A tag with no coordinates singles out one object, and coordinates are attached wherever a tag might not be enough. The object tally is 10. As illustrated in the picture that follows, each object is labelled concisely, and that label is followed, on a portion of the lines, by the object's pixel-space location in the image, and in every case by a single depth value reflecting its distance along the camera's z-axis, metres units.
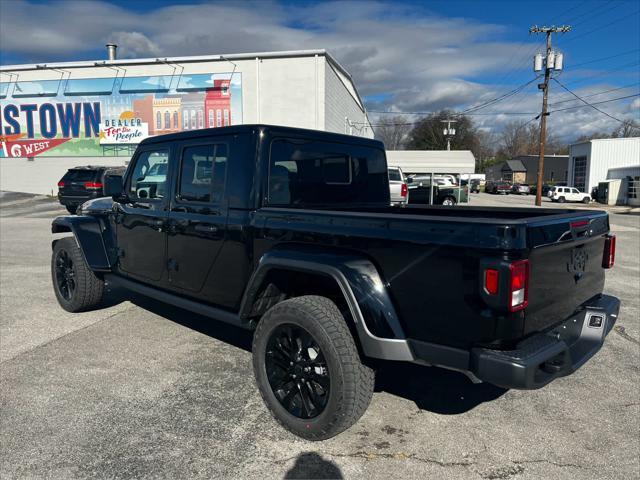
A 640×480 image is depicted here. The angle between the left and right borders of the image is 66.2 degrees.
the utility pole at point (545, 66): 29.81
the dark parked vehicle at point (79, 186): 16.47
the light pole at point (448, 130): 64.32
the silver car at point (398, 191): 16.94
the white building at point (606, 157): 44.81
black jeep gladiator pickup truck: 2.37
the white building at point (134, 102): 22.41
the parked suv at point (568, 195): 42.03
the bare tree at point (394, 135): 80.06
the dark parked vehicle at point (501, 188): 56.75
